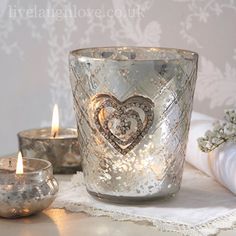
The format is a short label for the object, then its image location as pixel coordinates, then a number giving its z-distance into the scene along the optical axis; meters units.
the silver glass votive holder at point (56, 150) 0.88
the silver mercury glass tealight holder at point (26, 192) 0.74
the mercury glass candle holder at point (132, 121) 0.76
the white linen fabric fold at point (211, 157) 0.81
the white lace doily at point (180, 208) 0.74
